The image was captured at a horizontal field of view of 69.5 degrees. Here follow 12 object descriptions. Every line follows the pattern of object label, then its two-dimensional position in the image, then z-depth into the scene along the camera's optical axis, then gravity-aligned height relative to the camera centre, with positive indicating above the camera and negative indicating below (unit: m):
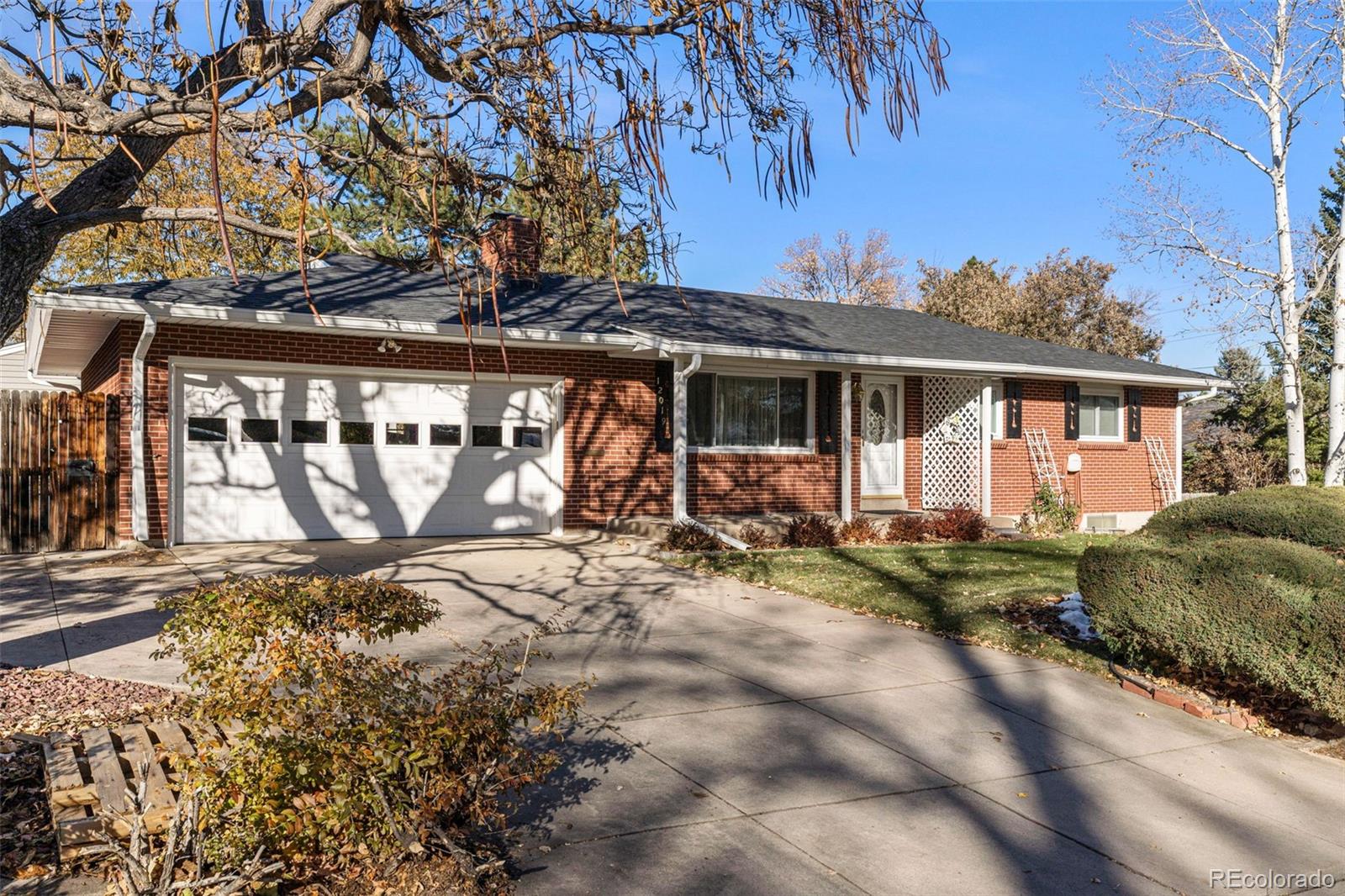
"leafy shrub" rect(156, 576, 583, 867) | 3.22 -1.03
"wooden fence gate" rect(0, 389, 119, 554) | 11.54 -0.27
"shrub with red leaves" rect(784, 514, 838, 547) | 13.05 -1.23
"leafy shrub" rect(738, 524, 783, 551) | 13.01 -1.28
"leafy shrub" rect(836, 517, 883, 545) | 13.55 -1.27
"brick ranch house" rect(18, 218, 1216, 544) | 11.68 +0.57
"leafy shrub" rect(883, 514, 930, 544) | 14.03 -1.27
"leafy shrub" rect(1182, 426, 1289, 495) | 21.38 -0.55
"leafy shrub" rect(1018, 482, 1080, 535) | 15.34 -1.20
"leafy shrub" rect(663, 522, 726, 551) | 12.30 -1.22
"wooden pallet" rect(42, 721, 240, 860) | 3.46 -1.34
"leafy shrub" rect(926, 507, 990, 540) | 14.09 -1.23
